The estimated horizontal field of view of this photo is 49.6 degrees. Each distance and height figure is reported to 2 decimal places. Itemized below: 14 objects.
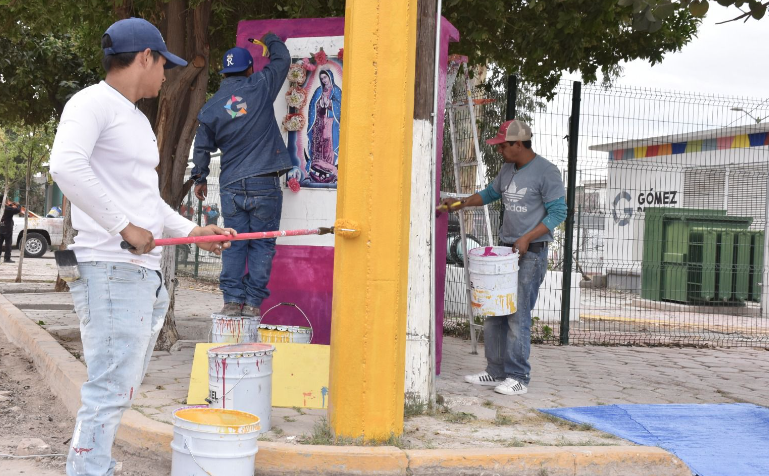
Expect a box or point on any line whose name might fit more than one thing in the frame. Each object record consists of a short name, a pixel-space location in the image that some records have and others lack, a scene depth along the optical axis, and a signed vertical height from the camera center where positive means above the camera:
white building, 10.36 +0.89
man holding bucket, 6.23 +0.01
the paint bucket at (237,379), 4.65 -0.88
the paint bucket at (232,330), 5.71 -0.75
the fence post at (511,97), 9.01 +1.47
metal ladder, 7.23 +0.91
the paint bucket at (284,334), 5.79 -0.77
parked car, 25.86 -0.58
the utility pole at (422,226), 5.33 +0.02
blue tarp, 4.63 -1.21
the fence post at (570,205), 9.33 +0.34
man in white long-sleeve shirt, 3.24 -0.13
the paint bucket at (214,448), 3.76 -1.03
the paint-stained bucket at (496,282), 6.16 -0.37
